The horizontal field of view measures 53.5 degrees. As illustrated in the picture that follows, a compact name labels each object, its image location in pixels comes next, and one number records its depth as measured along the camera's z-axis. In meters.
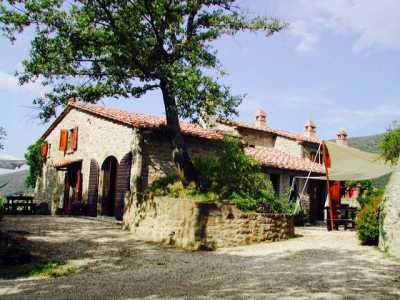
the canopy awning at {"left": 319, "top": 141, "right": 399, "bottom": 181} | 13.52
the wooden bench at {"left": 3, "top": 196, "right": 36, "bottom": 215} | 17.23
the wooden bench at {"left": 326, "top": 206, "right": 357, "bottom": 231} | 13.35
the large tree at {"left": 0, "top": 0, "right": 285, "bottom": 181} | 11.39
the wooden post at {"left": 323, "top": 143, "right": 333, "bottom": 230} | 13.08
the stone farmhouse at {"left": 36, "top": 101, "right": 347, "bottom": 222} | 14.68
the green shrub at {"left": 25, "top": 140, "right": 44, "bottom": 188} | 21.76
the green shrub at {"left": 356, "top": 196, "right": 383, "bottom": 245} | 9.43
